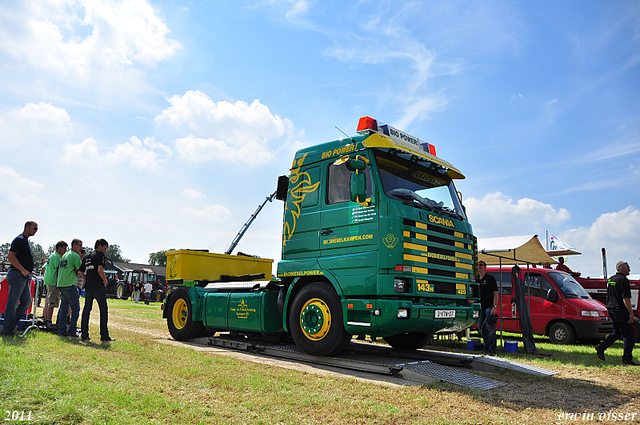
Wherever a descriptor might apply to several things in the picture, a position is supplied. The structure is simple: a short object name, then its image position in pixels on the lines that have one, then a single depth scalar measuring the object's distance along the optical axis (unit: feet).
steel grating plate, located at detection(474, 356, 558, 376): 22.41
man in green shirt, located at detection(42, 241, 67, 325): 30.40
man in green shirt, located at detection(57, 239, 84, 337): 28.40
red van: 36.65
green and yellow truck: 21.09
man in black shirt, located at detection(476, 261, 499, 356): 31.10
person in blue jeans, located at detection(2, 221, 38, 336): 25.58
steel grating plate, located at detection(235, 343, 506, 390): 19.19
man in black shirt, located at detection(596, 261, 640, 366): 26.94
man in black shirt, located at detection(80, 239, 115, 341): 27.35
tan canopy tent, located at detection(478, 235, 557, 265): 44.26
